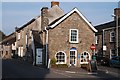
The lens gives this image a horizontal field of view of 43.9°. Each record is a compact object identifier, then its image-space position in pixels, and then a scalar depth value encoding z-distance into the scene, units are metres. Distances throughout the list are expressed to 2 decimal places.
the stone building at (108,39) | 22.52
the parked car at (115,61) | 18.53
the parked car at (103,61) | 20.53
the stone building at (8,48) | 33.54
